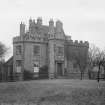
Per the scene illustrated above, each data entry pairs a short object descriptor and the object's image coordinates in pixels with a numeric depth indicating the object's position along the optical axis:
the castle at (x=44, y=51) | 49.62
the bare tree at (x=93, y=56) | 54.53
